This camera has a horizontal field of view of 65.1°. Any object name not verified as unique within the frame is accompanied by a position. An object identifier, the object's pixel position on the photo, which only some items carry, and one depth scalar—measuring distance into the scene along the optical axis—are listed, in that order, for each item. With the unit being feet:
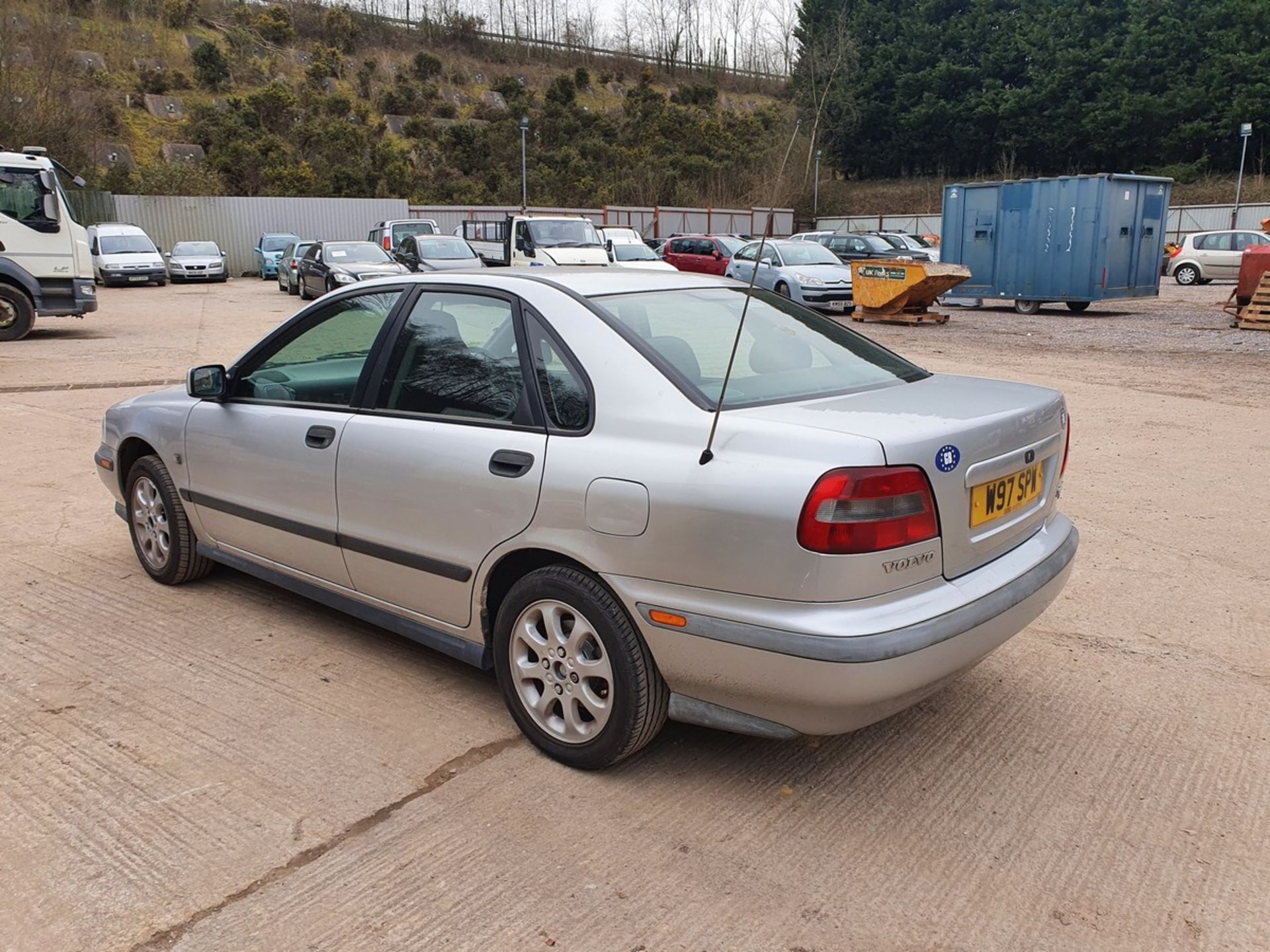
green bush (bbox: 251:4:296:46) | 206.80
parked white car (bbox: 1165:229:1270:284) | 90.22
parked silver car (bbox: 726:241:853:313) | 64.69
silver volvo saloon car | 8.68
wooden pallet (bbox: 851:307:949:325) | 61.87
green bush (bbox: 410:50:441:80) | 209.97
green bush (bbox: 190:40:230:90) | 177.37
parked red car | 84.74
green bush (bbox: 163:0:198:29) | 197.26
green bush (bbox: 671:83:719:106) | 226.38
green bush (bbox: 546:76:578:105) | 197.77
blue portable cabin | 63.62
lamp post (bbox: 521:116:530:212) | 144.77
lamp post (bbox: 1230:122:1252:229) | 129.90
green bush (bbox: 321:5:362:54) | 213.87
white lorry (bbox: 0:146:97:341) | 49.32
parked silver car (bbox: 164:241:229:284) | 101.60
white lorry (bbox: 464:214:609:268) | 65.41
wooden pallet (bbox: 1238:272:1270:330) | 54.65
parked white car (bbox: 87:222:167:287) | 93.04
